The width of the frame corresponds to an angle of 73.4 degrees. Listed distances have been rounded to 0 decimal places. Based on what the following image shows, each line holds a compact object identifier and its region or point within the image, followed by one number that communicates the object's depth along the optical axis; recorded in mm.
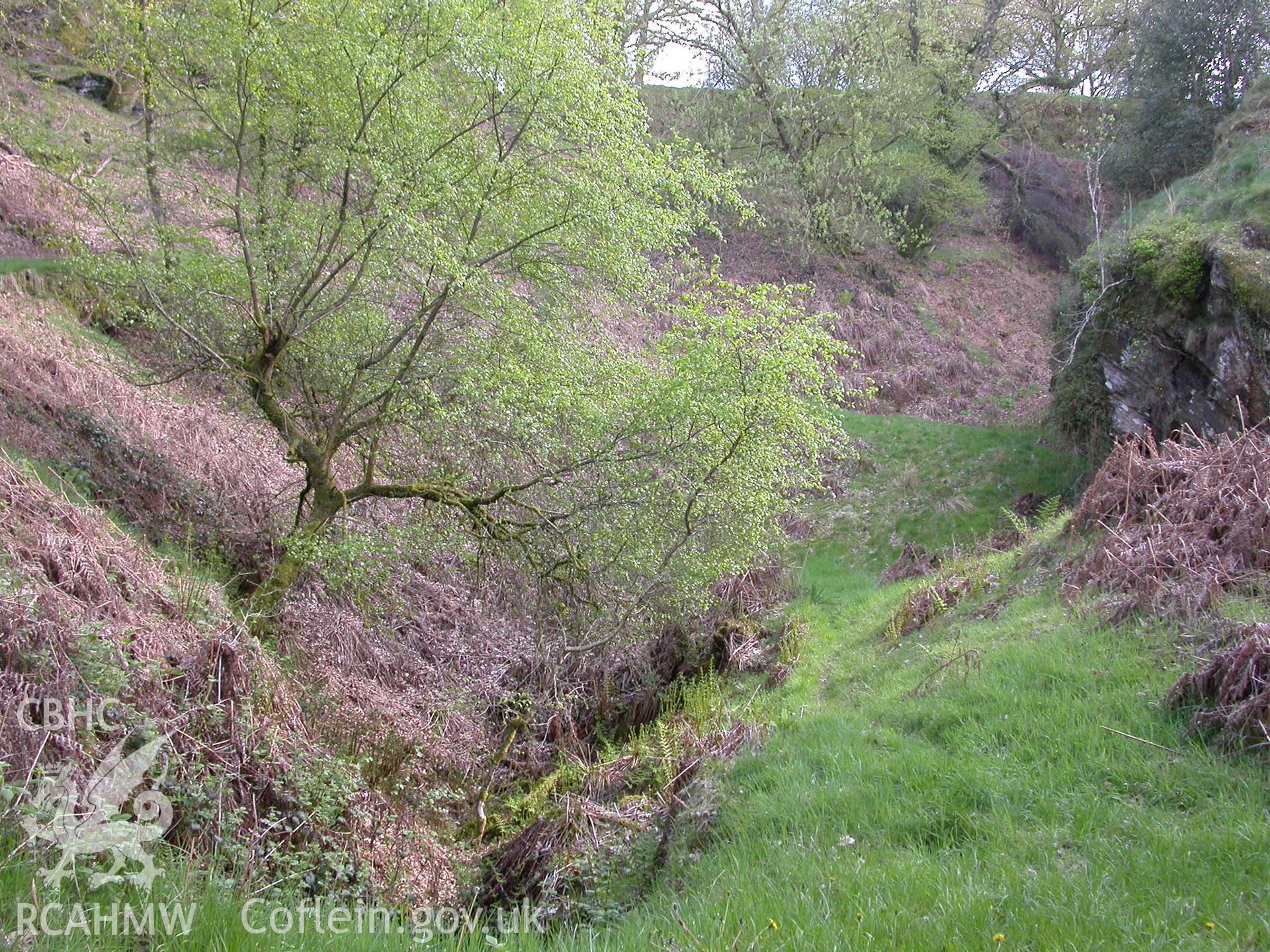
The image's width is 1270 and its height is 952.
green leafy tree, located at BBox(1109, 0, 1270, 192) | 20062
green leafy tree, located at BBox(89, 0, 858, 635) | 7781
